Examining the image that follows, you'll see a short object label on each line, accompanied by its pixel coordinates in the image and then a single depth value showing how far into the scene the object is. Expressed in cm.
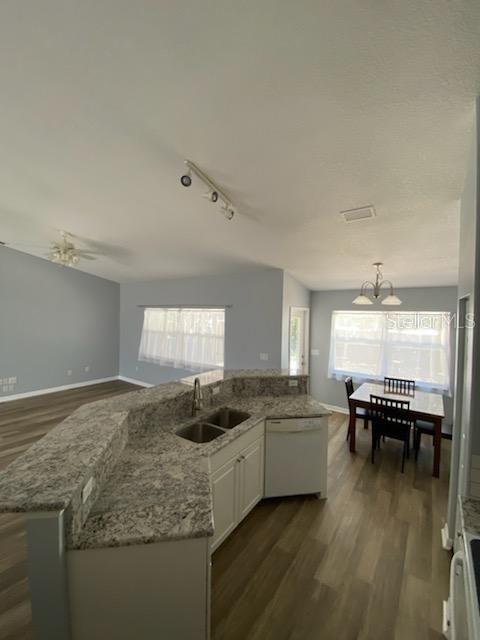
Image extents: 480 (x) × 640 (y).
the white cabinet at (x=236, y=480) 185
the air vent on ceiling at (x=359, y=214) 223
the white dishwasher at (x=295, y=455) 243
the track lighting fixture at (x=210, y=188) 201
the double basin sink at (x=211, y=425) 219
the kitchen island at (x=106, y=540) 96
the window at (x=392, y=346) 424
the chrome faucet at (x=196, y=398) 235
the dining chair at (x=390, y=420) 314
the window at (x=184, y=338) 523
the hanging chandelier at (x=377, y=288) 323
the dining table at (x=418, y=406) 305
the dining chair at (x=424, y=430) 323
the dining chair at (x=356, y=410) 358
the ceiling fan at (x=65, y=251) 399
